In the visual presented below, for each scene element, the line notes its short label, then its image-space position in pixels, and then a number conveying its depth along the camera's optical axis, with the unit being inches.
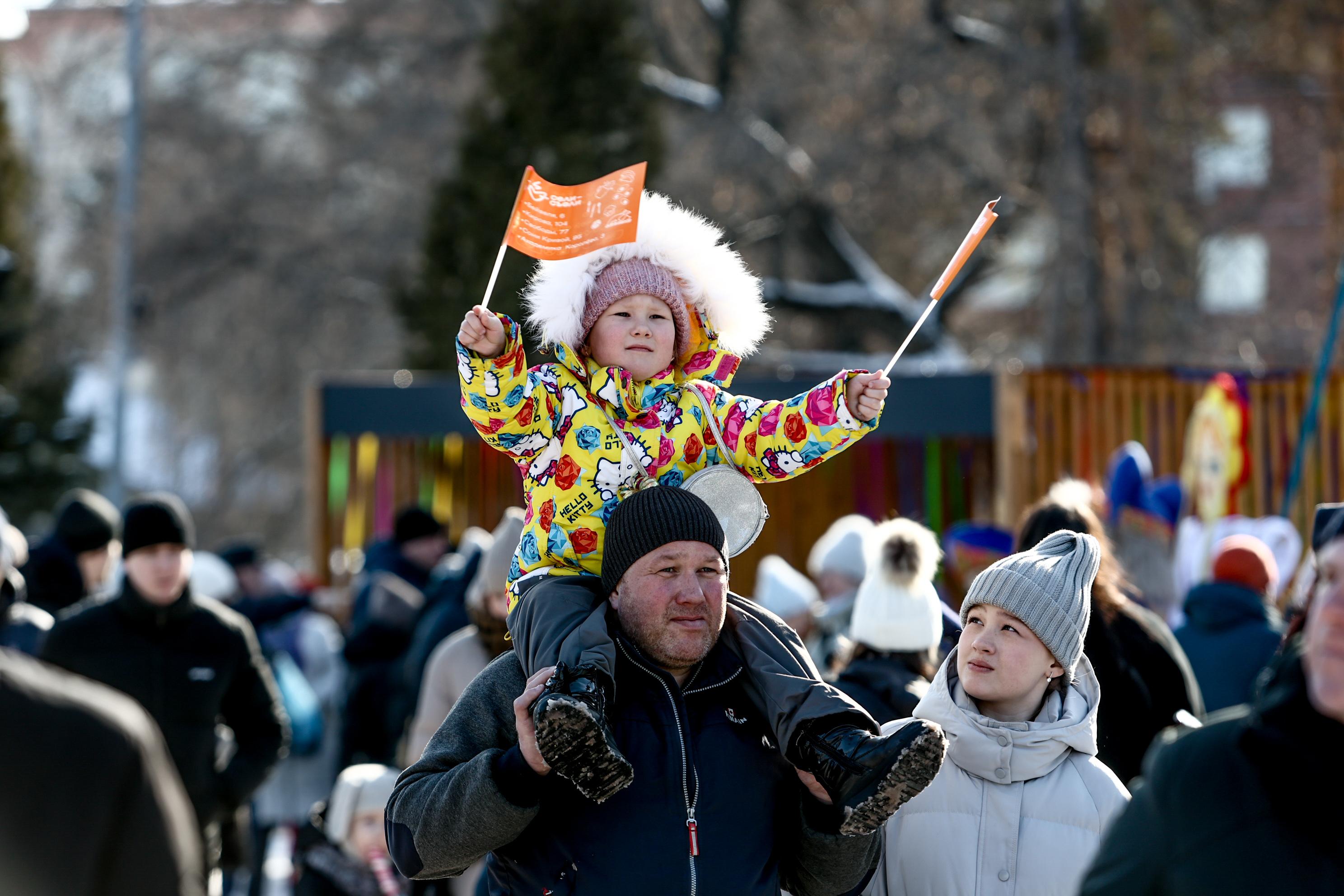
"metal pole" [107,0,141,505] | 1401.3
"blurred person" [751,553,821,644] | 641.6
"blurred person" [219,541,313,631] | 662.5
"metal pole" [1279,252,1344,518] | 647.8
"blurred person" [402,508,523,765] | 442.0
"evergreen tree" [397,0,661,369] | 1446.9
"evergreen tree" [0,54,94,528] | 1601.9
